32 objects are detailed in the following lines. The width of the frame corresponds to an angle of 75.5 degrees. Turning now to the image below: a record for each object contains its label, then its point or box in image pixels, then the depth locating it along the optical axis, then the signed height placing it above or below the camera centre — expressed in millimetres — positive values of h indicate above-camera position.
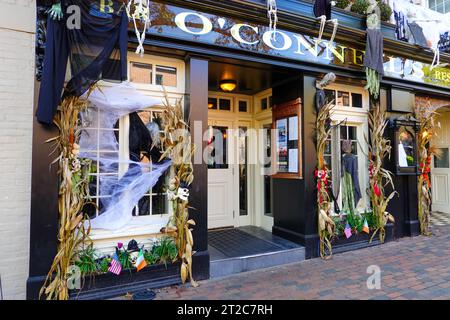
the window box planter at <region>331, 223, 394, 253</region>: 4891 -1225
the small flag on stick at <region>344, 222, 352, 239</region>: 4941 -1020
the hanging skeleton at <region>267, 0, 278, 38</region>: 4289 +2350
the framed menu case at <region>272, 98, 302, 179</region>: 4832 +555
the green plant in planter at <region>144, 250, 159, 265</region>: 3592 -1057
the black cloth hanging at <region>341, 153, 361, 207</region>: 5242 +36
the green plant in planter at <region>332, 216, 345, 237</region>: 4922 -927
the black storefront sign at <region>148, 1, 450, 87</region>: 3766 +1982
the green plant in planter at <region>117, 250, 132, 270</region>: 3453 -1034
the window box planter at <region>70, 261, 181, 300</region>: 3256 -1301
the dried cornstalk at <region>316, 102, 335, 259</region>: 4648 -412
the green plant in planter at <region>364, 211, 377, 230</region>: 5273 -891
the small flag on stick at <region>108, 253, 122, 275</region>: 3357 -1095
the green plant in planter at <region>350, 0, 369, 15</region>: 5316 +3014
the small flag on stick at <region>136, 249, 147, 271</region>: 3482 -1079
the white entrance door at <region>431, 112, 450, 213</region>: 8133 -11
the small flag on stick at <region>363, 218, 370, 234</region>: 5110 -988
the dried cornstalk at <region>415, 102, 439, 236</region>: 5871 +199
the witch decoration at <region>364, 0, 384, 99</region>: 5043 +2099
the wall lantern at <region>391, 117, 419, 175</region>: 5535 +501
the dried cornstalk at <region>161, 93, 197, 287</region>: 3703 -16
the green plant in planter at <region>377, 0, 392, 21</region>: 5539 +3070
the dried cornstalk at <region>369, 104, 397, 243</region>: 5238 +16
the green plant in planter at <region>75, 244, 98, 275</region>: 3236 -999
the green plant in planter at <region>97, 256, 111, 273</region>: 3329 -1062
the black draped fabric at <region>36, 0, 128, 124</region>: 3043 +1315
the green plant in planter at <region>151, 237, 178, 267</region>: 3662 -1000
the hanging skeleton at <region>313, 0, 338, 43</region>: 4731 +2627
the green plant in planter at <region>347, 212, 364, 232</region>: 5090 -884
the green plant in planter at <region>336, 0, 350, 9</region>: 5270 +3038
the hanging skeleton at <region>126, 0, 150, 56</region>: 3480 +1912
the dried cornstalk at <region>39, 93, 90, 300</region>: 3078 -304
